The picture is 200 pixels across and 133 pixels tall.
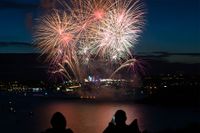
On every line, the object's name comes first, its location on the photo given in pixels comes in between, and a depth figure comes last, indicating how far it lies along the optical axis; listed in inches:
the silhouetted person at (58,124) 177.6
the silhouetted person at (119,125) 199.5
